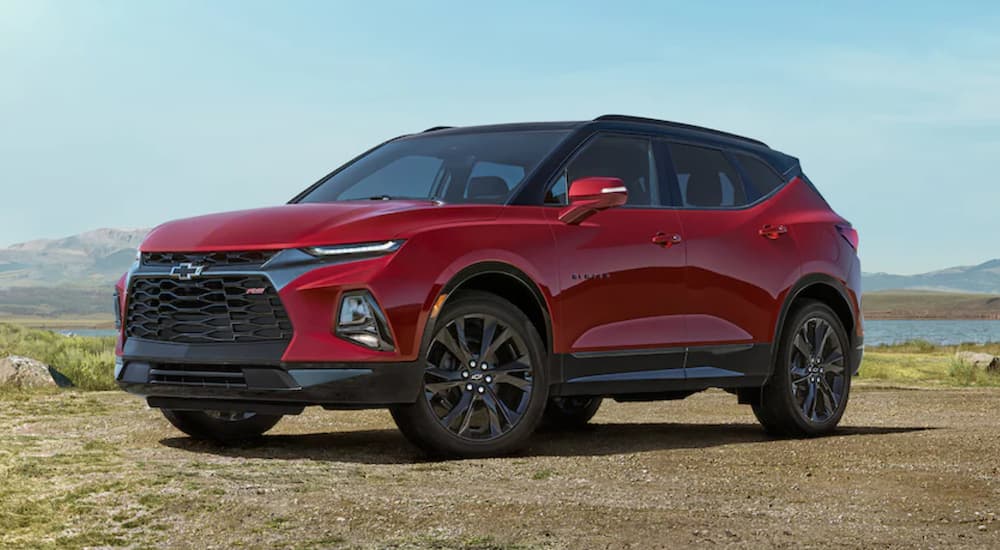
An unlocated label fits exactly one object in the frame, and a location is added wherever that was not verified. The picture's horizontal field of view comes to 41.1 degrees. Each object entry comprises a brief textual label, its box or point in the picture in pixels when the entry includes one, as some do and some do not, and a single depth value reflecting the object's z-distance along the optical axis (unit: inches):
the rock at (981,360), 942.9
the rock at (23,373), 559.5
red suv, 290.7
